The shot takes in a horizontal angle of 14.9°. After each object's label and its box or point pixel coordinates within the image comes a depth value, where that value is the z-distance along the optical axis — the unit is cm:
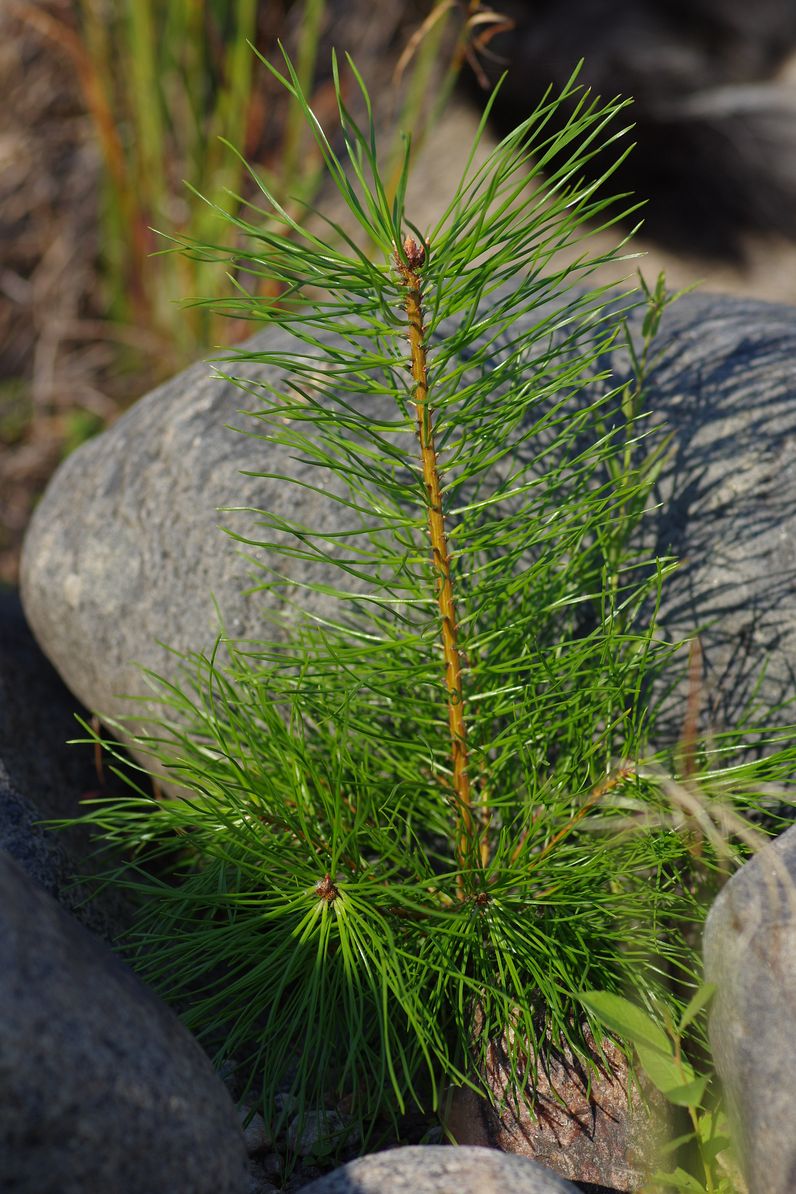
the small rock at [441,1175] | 97
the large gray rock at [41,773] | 111
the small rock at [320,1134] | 105
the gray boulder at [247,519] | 114
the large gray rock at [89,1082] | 92
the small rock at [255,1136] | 107
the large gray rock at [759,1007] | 97
